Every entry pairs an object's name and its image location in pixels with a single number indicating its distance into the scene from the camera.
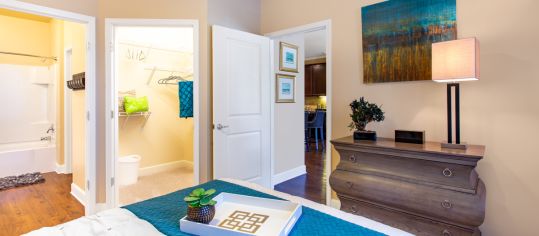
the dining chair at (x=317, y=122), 6.38
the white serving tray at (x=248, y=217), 1.01
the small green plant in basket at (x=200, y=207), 1.05
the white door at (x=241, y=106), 2.86
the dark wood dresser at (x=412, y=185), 1.63
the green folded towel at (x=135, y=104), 3.90
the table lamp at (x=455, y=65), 1.67
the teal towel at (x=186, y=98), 3.48
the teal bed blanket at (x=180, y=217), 1.04
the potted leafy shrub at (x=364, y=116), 2.25
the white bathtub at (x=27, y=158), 3.96
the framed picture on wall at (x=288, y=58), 3.73
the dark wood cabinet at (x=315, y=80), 8.33
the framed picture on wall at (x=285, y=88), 3.73
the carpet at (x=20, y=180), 3.56
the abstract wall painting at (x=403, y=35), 2.17
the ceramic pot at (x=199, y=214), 1.05
